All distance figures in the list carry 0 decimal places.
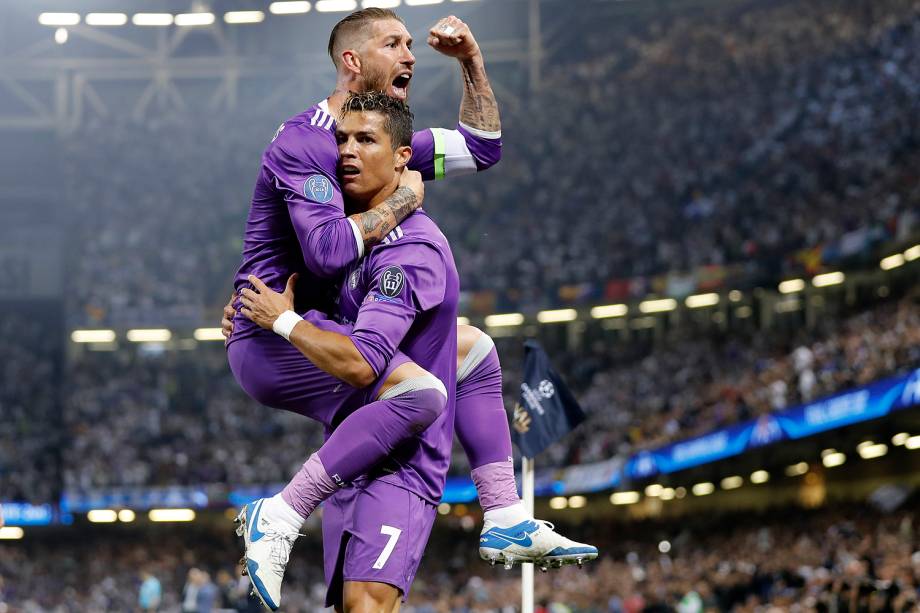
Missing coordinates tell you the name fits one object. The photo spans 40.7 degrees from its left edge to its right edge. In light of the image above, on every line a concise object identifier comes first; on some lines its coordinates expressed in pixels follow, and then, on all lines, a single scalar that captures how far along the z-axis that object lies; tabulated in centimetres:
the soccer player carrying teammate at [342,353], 469
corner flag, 768
